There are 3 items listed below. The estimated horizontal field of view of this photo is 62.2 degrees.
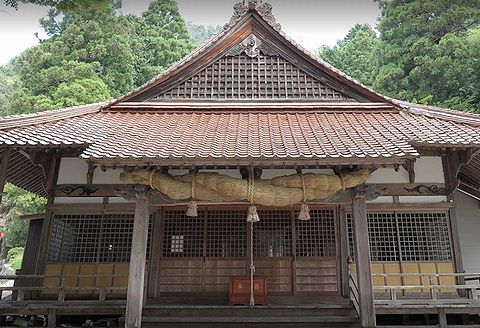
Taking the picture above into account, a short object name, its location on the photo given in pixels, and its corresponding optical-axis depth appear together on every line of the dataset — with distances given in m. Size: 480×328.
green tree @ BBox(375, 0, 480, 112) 20.58
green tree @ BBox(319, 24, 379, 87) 33.06
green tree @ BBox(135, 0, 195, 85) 32.85
